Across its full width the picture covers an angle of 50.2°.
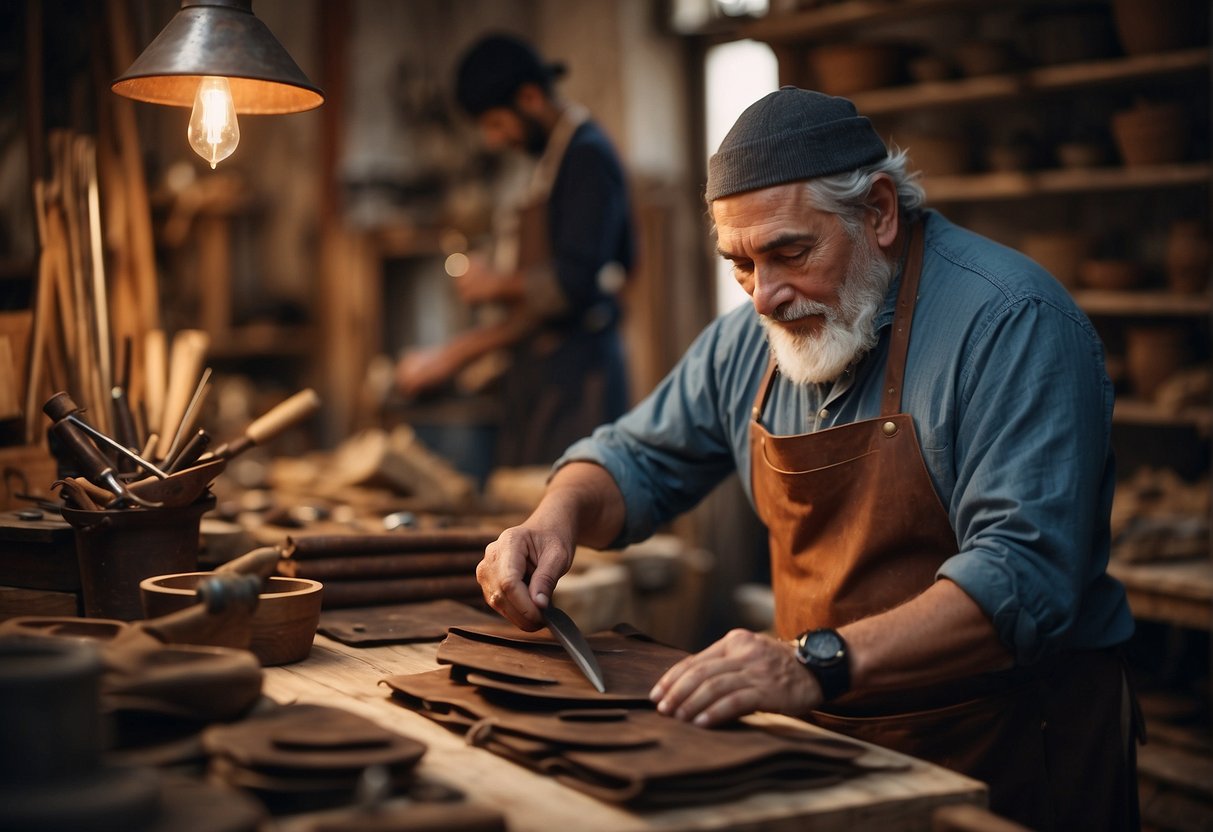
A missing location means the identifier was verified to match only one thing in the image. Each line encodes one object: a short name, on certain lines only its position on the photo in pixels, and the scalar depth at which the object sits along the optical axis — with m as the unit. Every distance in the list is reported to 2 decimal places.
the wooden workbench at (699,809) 1.52
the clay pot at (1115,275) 4.93
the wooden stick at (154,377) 3.07
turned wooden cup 2.09
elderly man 2.12
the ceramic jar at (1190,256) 4.65
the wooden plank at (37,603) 2.37
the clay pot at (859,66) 5.41
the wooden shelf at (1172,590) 4.14
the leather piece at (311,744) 1.50
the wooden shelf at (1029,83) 4.64
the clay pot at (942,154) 5.33
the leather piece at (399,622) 2.41
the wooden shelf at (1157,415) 4.61
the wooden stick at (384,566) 2.59
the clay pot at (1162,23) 4.56
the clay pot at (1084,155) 4.96
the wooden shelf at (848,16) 5.24
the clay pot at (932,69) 5.28
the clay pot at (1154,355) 4.84
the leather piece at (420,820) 1.35
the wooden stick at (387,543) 2.59
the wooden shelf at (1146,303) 4.69
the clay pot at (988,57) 5.11
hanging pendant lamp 2.28
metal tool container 2.22
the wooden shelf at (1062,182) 4.67
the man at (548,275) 5.14
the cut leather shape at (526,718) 1.68
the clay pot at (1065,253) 5.09
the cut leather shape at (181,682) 1.59
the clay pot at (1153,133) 4.67
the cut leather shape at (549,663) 1.88
